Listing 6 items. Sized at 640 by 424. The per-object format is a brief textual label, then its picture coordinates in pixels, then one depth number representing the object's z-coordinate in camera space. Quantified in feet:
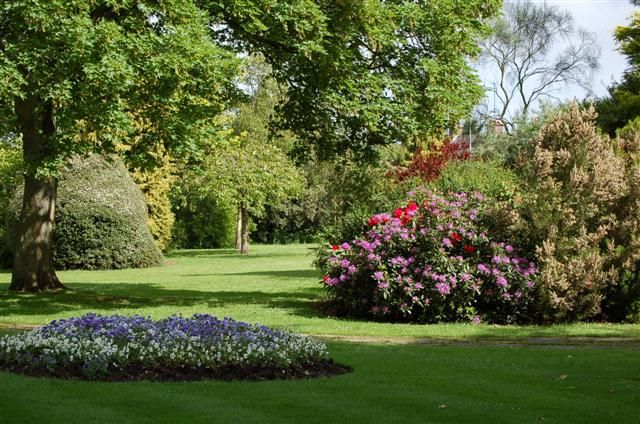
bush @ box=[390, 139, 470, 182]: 109.54
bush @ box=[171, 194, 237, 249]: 161.58
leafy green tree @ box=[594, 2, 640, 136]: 118.73
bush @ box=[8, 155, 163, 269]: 97.25
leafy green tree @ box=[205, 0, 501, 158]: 56.80
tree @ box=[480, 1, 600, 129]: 198.49
